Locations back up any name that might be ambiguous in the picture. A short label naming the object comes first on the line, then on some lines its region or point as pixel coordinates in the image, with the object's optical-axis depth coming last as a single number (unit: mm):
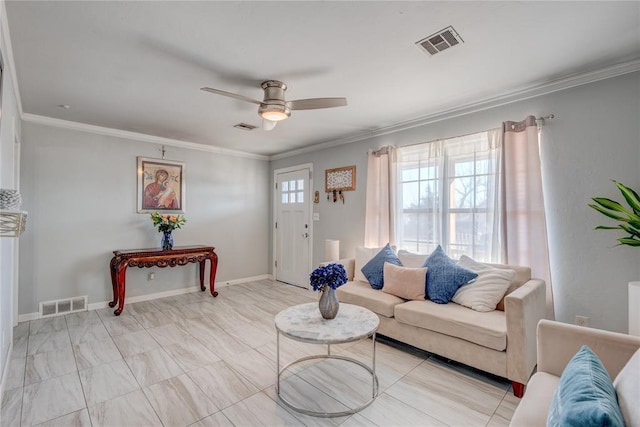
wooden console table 3668
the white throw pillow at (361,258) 3627
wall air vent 3537
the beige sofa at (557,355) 1236
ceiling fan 2391
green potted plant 1914
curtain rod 2640
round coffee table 1867
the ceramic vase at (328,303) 2170
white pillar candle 4145
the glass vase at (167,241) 4148
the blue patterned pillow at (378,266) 3258
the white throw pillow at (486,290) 2516
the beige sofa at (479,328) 2051
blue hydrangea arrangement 2170
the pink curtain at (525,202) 2607
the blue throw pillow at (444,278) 2709
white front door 5086
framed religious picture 4289
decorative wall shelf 1280
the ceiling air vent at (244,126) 3794
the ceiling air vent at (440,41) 1923
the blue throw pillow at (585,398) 800
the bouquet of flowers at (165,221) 4160
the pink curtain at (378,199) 3799
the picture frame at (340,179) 4344
